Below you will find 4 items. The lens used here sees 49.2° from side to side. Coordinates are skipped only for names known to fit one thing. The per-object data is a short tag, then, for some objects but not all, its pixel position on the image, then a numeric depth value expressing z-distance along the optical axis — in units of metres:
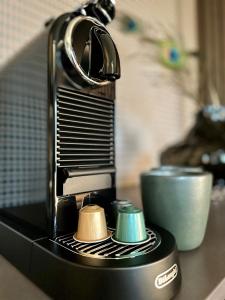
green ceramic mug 0.35
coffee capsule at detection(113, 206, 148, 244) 0.28
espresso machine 0.24
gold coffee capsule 0.29
